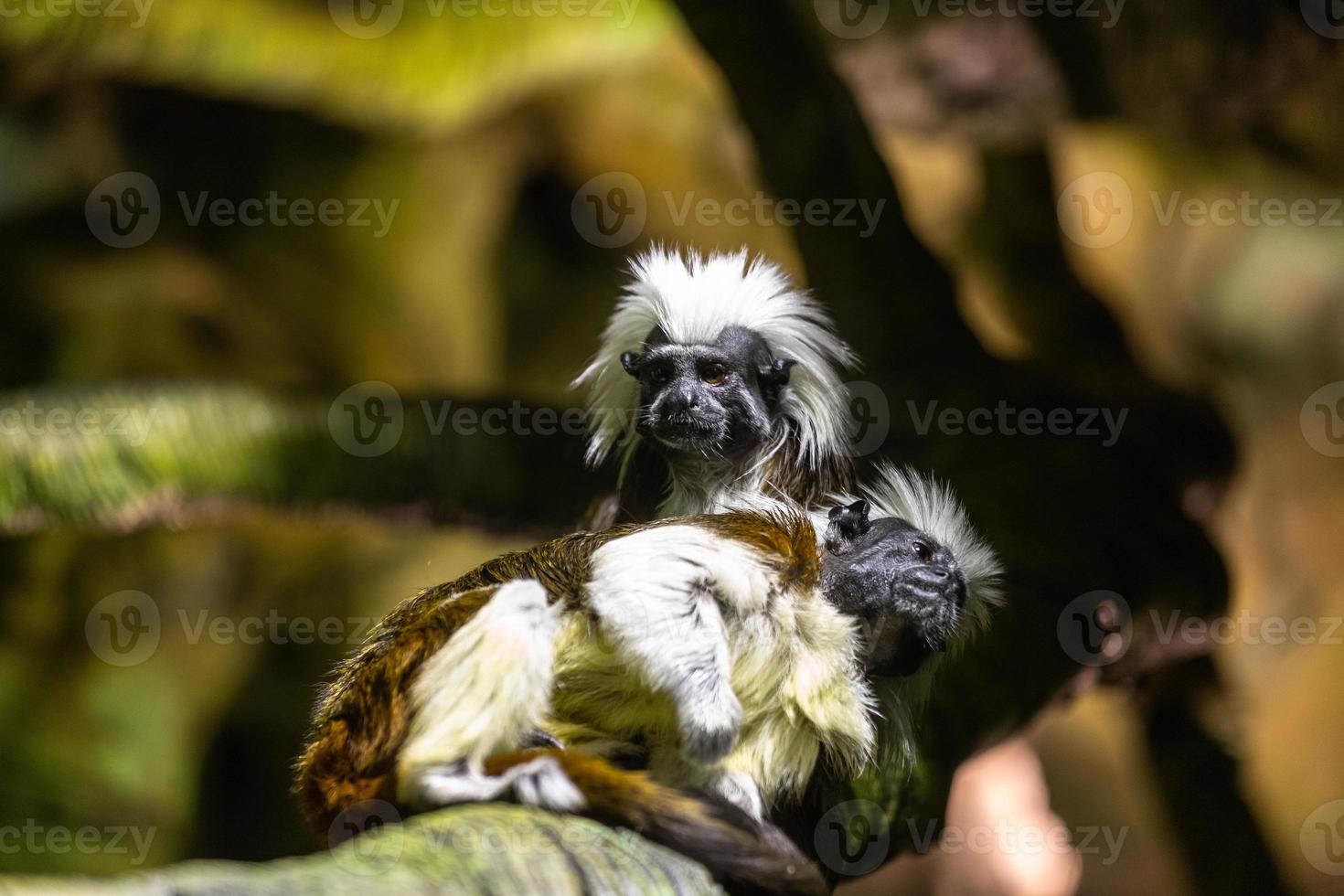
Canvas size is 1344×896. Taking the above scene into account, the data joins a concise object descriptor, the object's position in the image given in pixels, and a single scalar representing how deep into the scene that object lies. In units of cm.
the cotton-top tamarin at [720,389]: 315
